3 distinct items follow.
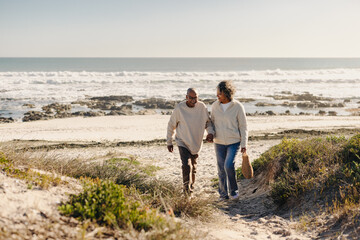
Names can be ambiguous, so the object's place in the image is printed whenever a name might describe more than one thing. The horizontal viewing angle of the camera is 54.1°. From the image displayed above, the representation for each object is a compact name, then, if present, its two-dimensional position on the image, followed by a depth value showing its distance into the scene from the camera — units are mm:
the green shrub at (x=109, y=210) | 3613
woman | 5777
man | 5863
